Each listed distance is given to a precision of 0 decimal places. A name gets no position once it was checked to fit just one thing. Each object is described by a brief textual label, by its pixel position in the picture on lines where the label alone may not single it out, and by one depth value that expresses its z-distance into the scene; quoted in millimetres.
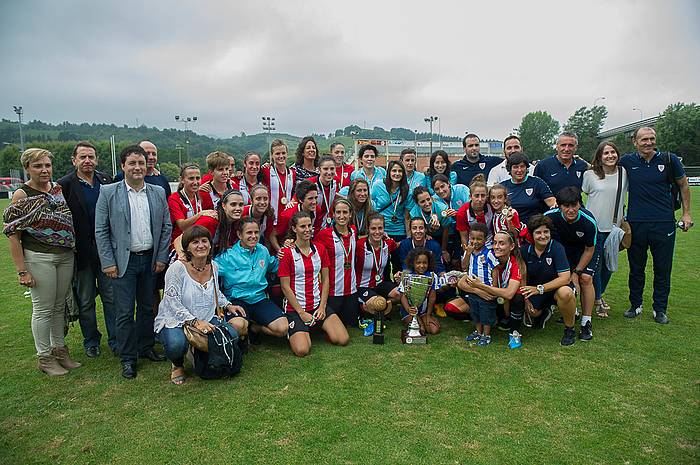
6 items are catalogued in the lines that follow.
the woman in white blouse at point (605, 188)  5613
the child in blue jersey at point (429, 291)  5367
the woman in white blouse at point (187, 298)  4176
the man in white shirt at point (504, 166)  6359
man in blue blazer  4281
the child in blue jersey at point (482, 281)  5062
